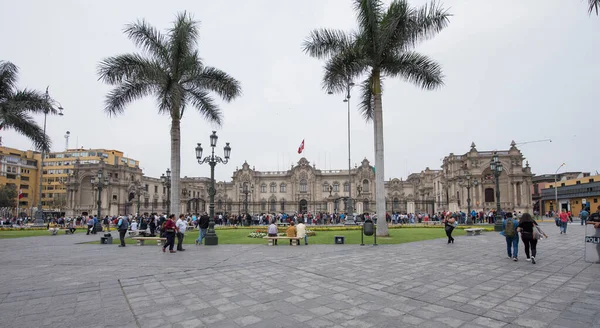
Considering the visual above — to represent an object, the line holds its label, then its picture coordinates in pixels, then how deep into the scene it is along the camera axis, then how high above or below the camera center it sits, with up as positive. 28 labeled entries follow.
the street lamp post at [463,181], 52.53 +1.88
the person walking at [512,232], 9.45 -1.07
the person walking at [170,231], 12.22 -1.30
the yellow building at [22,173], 69.25 +4.65
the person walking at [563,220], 18.36 -1.48
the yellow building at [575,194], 47.85 -0.13
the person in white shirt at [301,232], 14.14 -1.57
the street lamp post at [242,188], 62.70 +1.19
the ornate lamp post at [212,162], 14.60 +1.68
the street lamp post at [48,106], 20.19 +5.29
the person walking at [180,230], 12.78 -1.34
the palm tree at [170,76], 17.33 +6.33
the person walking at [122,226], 14.20 -1.32
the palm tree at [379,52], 15.77 +6.95
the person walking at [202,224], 14.98 -1.29
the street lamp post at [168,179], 25.52 +1.29
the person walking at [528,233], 9.09 -1.06
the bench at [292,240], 13.98 -1.89
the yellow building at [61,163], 76.94 +7.28
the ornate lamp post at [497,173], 21.73 +1.39
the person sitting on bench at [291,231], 14.21 -1.55
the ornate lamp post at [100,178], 29.44 +1.26
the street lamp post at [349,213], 29.47 -1.69
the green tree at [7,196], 57.34 -0.10
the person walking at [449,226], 14.17 -1.34
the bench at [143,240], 14.72 -1.99
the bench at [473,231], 18.44 -2.10
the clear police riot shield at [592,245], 9.16 -1.42
